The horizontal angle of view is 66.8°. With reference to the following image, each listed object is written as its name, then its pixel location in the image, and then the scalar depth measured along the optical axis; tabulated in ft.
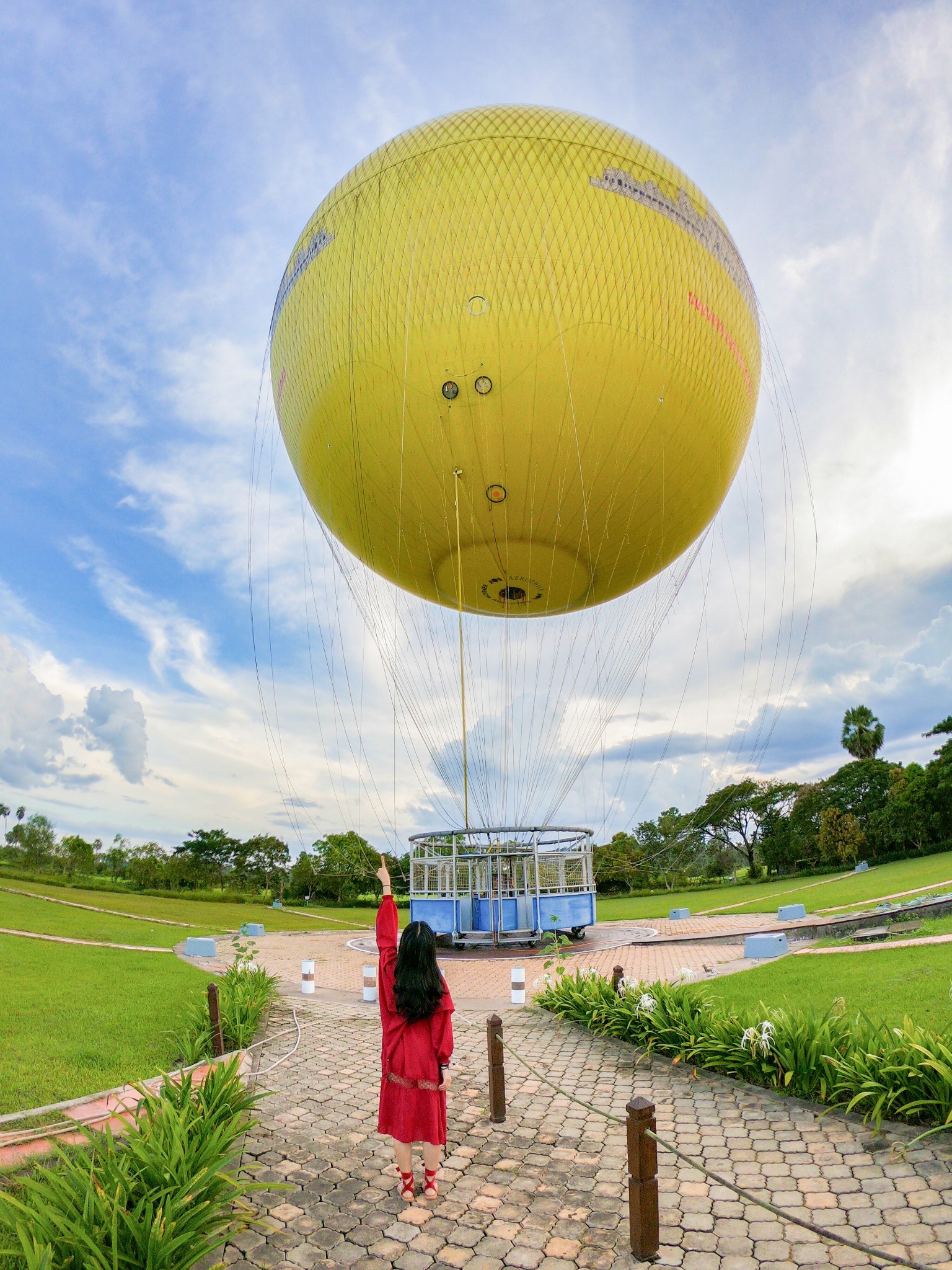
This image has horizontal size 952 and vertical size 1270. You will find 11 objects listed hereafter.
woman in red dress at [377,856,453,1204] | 14.87
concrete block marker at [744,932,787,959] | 41.16
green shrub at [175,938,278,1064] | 24.84
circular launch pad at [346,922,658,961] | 52.75
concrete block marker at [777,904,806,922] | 59.67
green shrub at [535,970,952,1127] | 16.79
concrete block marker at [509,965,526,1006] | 34.78
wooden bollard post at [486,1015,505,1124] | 19.26
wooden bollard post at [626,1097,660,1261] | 12.23
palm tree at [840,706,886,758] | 172.04
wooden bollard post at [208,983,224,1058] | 25.62
